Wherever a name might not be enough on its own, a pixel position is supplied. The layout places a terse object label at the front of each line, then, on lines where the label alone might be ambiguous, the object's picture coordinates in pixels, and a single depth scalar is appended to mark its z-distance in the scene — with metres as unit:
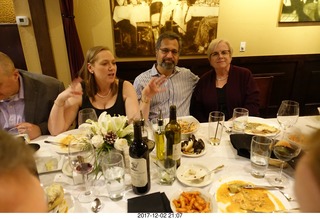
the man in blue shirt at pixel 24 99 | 1.51
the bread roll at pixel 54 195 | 0.79
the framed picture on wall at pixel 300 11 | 2.87
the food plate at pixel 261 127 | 1.35
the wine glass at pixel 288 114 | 1.27
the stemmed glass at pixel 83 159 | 0.91
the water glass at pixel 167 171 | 0.94
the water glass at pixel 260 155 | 0.98
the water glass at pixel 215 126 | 1.30
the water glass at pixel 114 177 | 0.88
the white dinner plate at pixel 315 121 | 1.44
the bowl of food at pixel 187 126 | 1.35
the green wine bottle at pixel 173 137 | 0.97
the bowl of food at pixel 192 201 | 0.80
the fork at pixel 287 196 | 0.84
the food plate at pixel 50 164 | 1.03
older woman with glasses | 1.99
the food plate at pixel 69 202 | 0.80
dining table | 0.86
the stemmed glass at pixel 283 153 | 0.93
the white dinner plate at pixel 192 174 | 0.95
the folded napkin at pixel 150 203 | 0.82
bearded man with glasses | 2.04
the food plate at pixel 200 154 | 1.15
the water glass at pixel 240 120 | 1.39
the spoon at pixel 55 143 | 1.24
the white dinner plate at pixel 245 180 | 0.83
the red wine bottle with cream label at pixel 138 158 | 0.81
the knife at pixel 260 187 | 0.90
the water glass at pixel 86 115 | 1.23
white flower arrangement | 0.92
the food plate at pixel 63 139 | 1.18
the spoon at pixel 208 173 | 0.97
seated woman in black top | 1.63
